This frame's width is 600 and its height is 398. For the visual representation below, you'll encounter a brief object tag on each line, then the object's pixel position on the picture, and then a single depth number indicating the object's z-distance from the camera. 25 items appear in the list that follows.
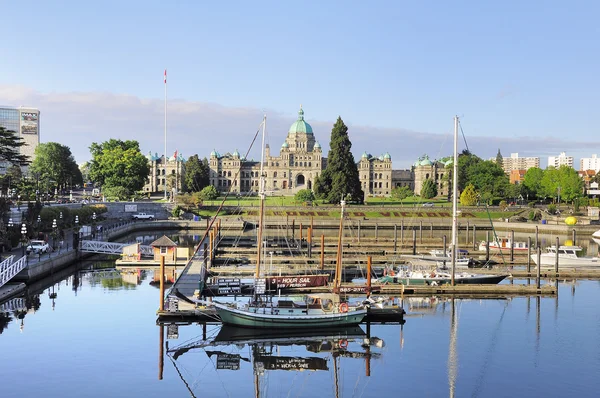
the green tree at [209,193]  132.25
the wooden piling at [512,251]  60.05
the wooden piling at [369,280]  39.84
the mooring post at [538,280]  46.33
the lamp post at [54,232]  60.81
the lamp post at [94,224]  74.15
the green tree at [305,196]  124.94
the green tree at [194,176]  155.62
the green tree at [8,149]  72.44
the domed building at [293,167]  188.38
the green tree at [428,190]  158.75
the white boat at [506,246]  66.68
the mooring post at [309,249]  61.25
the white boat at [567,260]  57.75
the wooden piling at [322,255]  54.19
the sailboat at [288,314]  35.22
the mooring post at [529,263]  53.23
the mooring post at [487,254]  58.78
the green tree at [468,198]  128.25
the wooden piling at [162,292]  36.18
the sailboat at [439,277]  47.38
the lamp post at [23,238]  51.84
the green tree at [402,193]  147.50
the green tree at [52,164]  130.25
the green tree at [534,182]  148.15
